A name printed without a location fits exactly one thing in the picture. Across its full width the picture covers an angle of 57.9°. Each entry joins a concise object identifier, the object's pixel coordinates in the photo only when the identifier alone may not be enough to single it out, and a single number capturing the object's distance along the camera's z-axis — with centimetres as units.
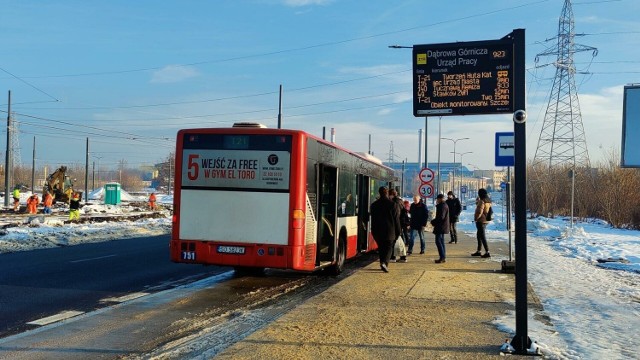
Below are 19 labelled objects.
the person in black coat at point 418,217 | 1689
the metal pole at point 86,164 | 5711
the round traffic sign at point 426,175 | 2466
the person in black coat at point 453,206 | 1884
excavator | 4412
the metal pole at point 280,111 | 3661
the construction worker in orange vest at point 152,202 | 5024
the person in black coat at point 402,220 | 1487
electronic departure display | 1046
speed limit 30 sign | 2400
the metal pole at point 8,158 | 4227
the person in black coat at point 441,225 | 1480
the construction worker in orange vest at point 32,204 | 3788
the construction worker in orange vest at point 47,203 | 3875
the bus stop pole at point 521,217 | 605
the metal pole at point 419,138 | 6646
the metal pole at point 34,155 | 6133
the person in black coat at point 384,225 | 1281
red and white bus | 1024
